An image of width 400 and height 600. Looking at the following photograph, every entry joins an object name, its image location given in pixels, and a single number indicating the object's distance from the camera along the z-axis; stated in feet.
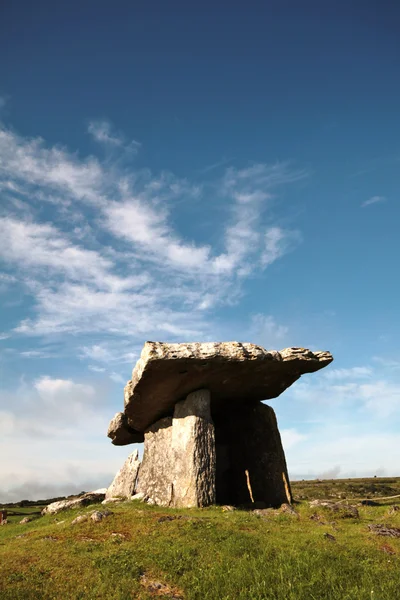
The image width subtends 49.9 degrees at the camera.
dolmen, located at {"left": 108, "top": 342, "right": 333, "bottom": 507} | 61.31
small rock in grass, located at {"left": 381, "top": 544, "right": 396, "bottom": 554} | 36.77
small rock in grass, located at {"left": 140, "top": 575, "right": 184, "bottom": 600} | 28.32
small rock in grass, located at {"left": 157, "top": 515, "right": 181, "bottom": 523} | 47.18
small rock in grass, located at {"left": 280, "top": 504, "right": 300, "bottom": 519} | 51.99
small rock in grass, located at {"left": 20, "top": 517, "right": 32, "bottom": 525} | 65.67
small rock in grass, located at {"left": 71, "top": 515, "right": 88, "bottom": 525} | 49.29
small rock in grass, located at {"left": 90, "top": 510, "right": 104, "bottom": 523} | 49.01
